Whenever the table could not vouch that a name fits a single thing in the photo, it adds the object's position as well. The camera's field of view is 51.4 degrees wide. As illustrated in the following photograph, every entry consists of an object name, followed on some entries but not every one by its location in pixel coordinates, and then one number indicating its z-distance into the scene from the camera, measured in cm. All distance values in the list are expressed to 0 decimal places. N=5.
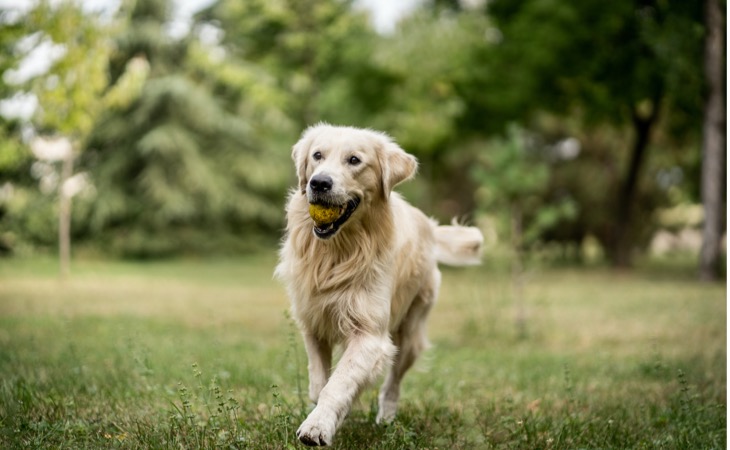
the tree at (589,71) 1847
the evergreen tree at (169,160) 2402
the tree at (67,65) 1337
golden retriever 376
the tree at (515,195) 856
